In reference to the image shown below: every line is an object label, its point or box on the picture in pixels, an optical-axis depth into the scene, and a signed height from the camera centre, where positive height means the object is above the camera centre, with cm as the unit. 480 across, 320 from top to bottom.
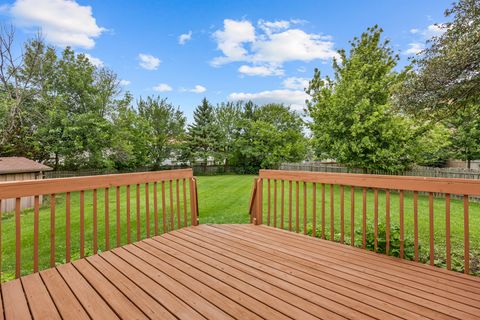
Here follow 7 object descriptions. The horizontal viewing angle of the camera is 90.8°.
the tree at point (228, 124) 2092 +303
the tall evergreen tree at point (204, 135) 2017 +200
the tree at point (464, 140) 1347 +90
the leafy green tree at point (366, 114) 974 +184
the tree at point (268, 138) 2003 +166
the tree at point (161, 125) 1848 +266
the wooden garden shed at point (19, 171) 838 -39
